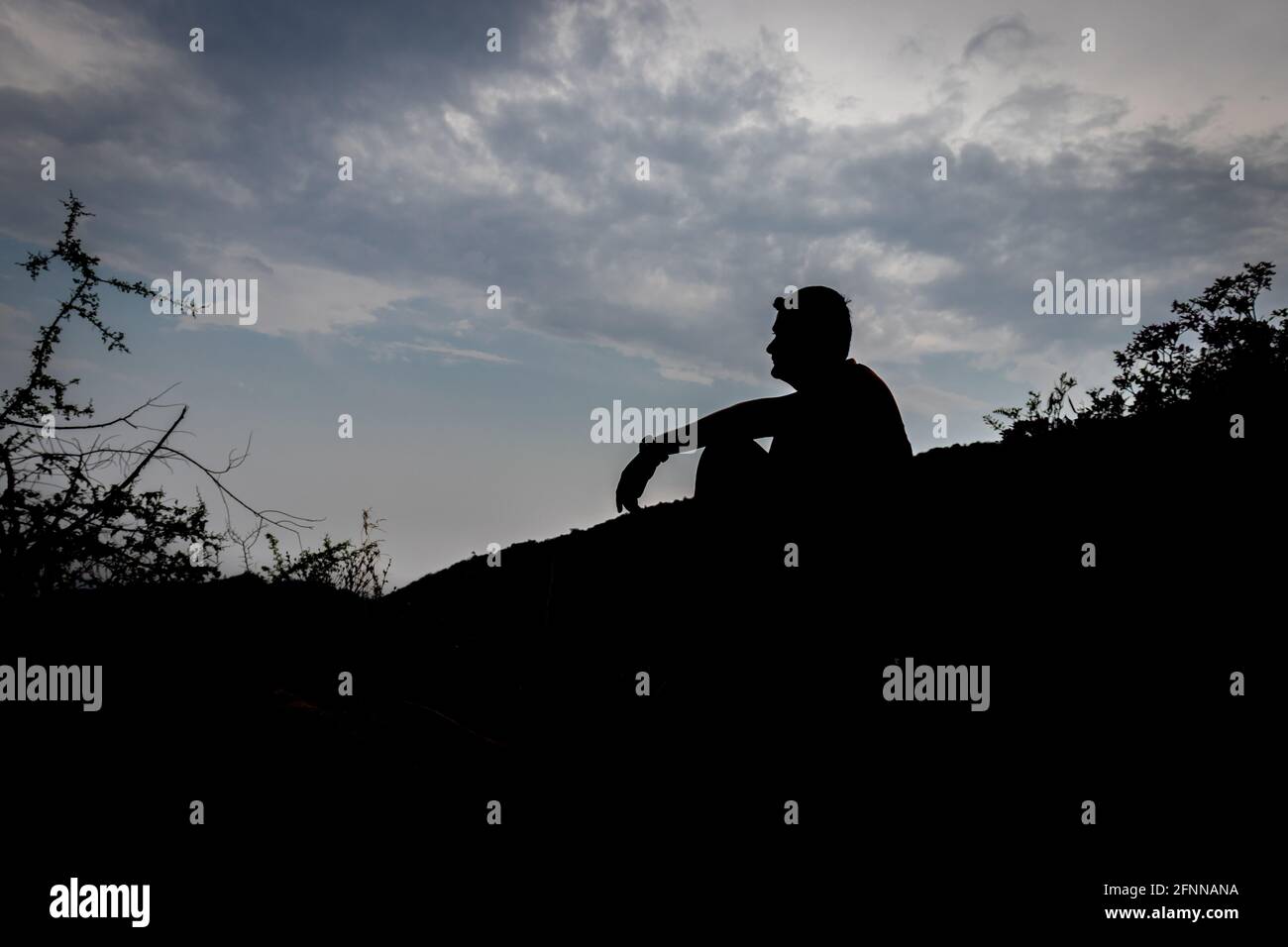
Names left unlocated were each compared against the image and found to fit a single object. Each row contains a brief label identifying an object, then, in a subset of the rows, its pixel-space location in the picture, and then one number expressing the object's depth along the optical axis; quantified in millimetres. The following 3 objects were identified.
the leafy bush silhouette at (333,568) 7102
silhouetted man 3297
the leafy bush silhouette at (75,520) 4480
